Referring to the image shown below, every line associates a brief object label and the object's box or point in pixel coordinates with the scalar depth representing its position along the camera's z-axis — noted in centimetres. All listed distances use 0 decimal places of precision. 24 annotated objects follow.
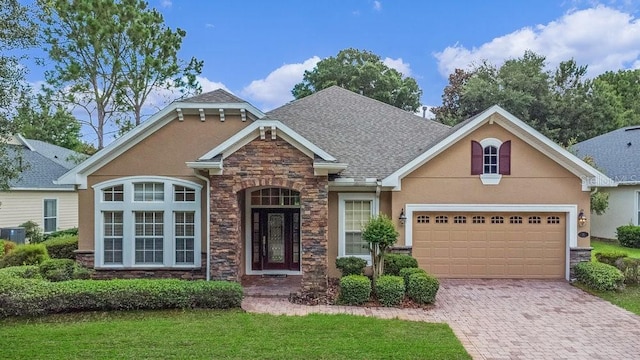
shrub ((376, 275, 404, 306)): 959
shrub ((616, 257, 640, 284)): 1136
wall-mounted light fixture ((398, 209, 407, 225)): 1202
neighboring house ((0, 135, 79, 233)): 1919
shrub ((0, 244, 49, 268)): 1231
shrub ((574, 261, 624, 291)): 1076
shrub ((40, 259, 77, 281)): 1025
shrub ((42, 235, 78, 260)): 1456
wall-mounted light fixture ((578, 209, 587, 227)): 1191
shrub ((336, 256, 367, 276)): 1076
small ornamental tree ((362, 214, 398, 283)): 1032
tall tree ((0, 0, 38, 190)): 708
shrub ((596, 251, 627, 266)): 1188
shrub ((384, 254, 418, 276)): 1098
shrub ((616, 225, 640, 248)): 1762
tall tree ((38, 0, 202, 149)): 2194
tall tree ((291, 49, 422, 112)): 3422
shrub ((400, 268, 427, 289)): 1007
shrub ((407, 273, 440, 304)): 959
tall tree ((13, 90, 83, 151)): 794
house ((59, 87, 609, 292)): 1173
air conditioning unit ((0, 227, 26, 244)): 1758
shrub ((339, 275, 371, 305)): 966
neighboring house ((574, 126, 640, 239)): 1858
